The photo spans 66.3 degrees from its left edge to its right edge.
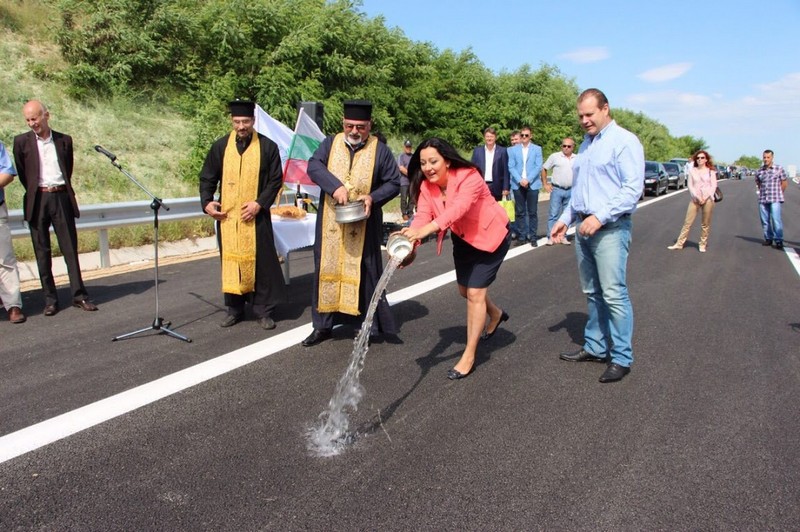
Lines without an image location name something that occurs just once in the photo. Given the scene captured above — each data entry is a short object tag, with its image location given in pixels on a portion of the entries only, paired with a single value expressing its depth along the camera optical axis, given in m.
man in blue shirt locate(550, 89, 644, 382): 4.41
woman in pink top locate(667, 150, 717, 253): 11.70
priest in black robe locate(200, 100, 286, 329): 5.80
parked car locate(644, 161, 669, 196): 30.31
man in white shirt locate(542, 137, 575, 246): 11.36
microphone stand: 5.49
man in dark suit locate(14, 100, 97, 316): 6.40
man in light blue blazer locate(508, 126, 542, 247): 11.65
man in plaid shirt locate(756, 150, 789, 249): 12.48
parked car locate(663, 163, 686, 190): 38.12
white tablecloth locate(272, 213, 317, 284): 6.67
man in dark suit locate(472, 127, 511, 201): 10.57
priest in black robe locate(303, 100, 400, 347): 5.35
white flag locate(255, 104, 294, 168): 8.09
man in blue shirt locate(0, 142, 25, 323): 6.07
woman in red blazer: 4.34
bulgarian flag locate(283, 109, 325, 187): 7.96
